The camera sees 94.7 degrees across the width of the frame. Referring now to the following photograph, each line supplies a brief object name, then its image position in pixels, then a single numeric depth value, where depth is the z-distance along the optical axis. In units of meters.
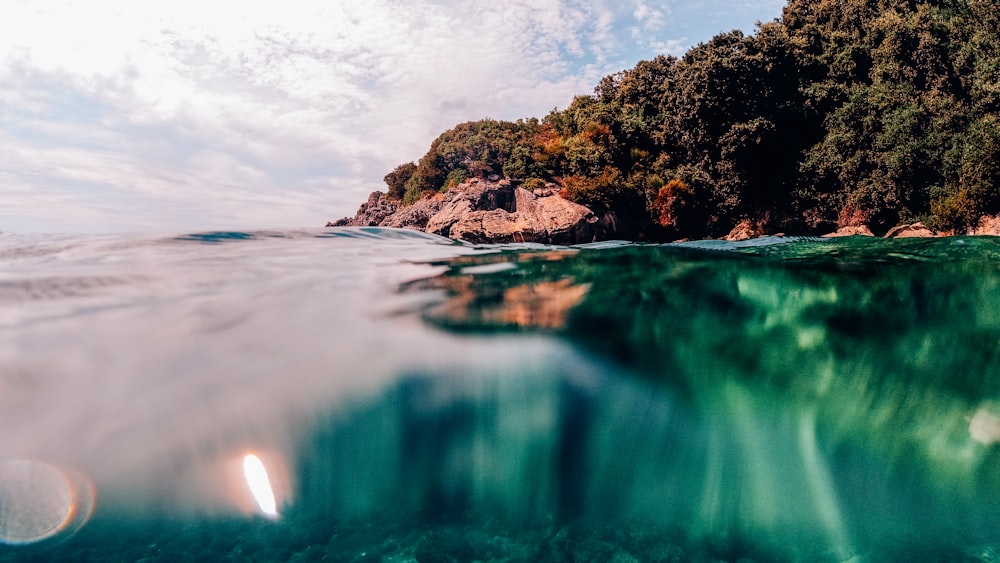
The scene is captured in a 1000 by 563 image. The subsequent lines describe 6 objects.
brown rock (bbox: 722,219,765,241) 23.83
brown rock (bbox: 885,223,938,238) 21.44
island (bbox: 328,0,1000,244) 21.50
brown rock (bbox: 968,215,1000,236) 20.25
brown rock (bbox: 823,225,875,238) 22.85
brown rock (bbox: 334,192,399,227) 36.62
